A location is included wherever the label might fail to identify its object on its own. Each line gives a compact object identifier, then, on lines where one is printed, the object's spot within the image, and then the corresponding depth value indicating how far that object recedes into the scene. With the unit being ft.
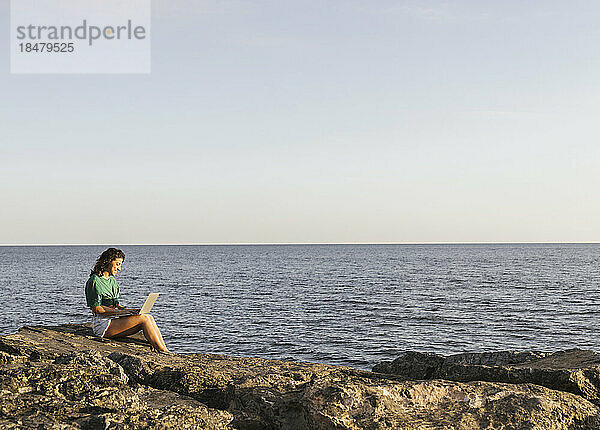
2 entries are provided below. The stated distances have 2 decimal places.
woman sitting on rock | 33.81
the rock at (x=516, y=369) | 23.20
